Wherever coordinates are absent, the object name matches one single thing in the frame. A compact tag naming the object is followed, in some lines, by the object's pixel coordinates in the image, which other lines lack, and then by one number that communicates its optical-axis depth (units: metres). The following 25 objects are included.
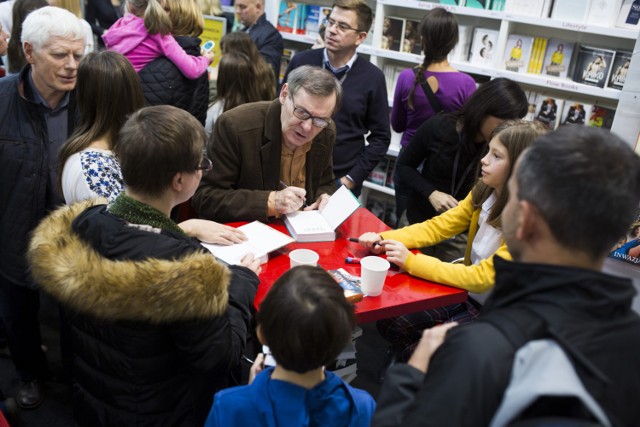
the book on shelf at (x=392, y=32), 4.38
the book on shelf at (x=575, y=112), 3.84
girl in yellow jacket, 1.95
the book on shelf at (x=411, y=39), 4.31
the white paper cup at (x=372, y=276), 1.74
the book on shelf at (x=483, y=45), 4.05
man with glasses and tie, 3.24
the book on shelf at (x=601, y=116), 3.78
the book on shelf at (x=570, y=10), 3.58
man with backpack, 0.83
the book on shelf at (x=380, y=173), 4.74
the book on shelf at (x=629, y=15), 3.43
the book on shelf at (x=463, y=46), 4.15
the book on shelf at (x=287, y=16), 4.88
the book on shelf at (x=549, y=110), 3.94
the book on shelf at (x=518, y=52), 3.95
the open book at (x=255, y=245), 1.86
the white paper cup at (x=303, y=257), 1.83
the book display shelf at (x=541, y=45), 3.59
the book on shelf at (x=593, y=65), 3.67
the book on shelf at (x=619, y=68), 3.59
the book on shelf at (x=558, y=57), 3.86
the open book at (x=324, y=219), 2.13
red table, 1.74
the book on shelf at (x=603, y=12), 3.49
